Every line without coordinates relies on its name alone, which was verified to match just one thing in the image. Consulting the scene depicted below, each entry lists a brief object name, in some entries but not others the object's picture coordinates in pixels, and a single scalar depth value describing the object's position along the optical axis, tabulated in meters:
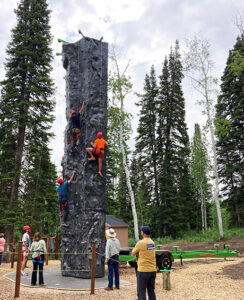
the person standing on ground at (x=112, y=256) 7.57
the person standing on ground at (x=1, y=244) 11.77
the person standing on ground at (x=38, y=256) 7.74
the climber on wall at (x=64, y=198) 10.14
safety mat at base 7.71
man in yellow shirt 5.17
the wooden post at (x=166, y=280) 7.44
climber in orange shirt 9.88
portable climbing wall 9.55
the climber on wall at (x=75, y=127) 10.32
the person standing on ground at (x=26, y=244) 10.34
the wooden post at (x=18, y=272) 6.52
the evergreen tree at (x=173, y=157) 25.69
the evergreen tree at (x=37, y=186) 16.22
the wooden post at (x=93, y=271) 7.05
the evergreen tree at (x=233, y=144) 24.33
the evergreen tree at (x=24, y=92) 16.30
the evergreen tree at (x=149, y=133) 27.75
